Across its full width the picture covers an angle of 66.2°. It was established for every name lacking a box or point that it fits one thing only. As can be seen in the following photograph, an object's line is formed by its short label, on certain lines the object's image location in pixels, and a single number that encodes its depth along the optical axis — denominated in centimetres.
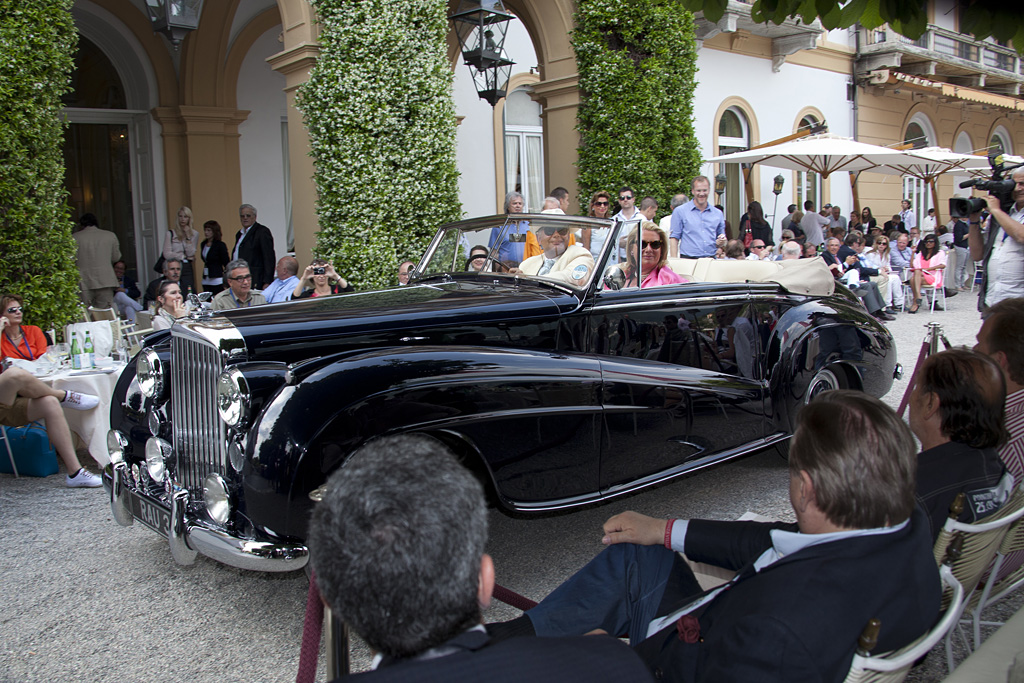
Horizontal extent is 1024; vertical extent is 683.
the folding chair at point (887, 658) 152
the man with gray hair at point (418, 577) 119
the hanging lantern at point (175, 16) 662
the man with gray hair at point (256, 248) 938
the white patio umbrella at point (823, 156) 1180
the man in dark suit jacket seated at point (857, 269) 1173
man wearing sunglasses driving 419
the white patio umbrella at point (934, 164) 1285
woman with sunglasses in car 472
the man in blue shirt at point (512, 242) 452
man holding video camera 506
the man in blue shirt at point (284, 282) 723
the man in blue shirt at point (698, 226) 884
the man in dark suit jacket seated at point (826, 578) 153
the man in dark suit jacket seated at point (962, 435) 229
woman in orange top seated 566
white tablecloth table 523
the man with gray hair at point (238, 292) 613
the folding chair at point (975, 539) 207
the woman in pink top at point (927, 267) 1343
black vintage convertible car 283
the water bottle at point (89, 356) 550
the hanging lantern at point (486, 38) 802
